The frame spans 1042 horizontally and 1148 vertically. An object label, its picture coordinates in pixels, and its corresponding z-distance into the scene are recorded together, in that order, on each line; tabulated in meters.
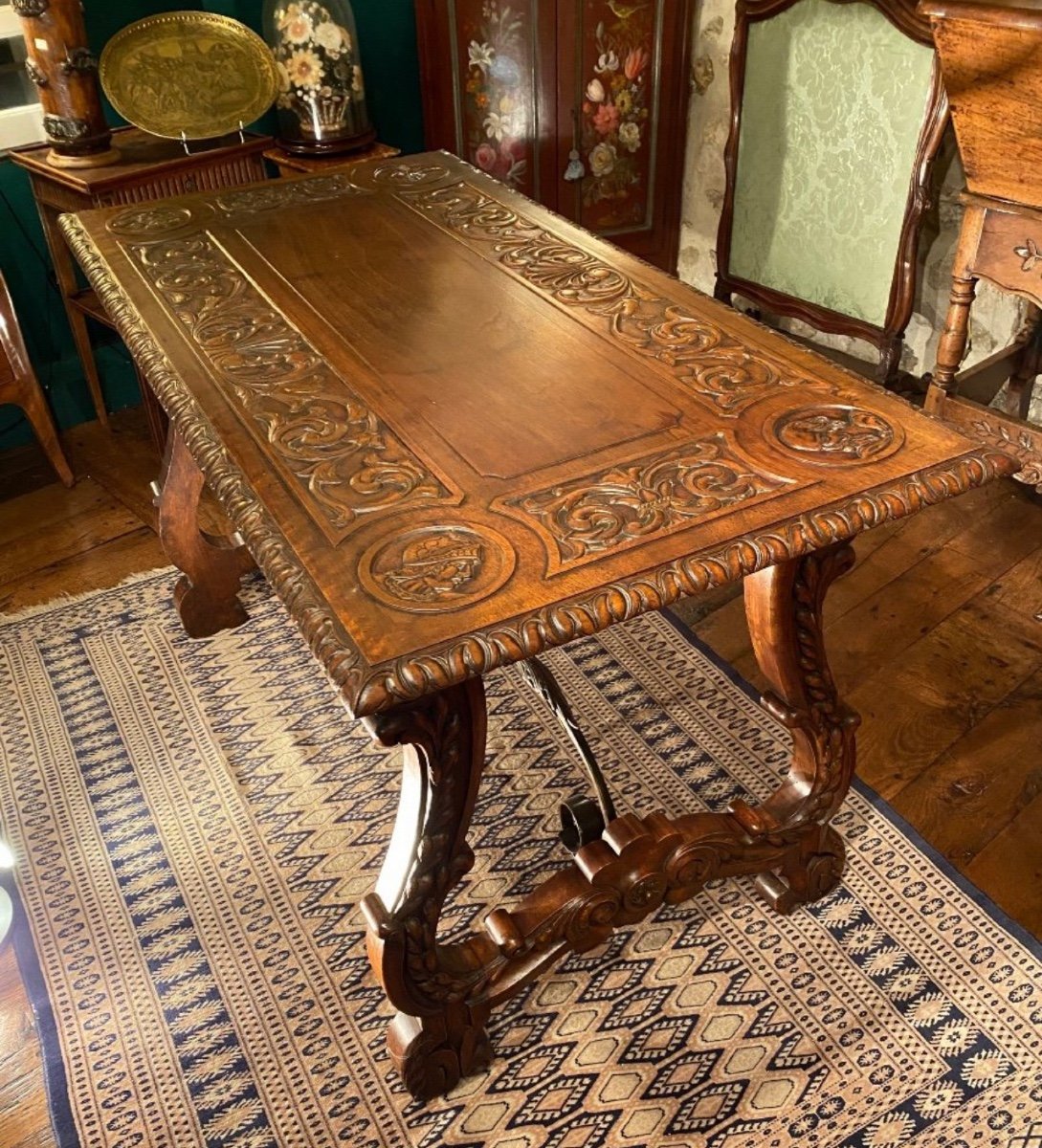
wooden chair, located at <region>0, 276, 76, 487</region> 2.63
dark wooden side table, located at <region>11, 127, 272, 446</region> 2.54
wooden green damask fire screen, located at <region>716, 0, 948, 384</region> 2.80
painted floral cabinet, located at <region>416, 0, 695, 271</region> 3.17
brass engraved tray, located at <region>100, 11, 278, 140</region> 2.62
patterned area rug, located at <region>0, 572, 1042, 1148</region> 1.45
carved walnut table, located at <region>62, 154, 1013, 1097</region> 1.12
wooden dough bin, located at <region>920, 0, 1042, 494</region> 2.07
